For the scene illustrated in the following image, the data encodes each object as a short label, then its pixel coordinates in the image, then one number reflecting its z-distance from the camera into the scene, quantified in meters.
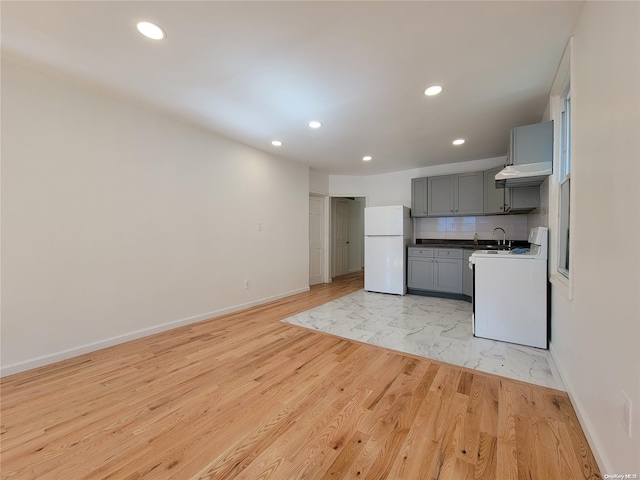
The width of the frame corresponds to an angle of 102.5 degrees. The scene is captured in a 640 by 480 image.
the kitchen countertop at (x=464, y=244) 4.31
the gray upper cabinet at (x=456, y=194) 4.50
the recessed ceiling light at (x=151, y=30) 1.69
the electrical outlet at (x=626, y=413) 0.99
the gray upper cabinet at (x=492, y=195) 4.23
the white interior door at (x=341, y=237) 6.91
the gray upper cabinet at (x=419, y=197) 5.00
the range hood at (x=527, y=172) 2.42
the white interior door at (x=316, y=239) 5.80
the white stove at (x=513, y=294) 2.54
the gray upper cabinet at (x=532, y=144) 2.45
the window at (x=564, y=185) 2.04
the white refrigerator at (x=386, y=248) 4.80
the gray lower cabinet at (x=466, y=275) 4.27
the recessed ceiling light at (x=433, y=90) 2.42
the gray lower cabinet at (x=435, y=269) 4.48
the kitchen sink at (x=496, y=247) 4.20
